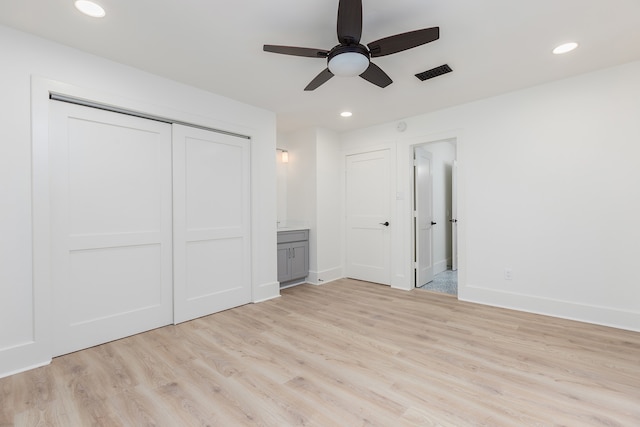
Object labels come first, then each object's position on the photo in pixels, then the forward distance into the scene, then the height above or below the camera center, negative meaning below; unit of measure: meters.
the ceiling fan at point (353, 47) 1.76 +1.14
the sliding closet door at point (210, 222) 3.15 -0.09
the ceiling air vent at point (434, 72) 2.80 +1.38
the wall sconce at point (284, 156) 5.16 +1.01
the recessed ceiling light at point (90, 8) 1.93 +1.41
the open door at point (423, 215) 4.47 -0.05
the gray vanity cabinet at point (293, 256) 4.35 -0.65
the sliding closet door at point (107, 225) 2.44 -0.09
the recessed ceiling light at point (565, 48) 2.45 +1.39
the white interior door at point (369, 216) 4.64 -0.06
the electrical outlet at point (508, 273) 3.49 -0.75
